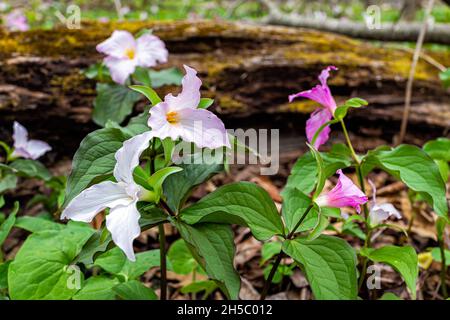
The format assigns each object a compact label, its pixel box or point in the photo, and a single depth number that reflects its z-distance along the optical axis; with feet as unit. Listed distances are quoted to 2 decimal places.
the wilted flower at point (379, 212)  4.02
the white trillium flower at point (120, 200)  2.74
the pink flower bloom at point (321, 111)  3.98
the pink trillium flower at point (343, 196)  3.26
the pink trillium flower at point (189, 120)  3.10
